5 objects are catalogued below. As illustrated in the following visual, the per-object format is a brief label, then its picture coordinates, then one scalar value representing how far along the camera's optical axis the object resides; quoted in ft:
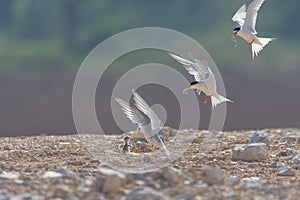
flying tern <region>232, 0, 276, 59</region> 56.75
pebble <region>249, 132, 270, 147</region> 59.59
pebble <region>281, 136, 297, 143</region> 62.28
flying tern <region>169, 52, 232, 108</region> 50.01
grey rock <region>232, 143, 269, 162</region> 50.24
